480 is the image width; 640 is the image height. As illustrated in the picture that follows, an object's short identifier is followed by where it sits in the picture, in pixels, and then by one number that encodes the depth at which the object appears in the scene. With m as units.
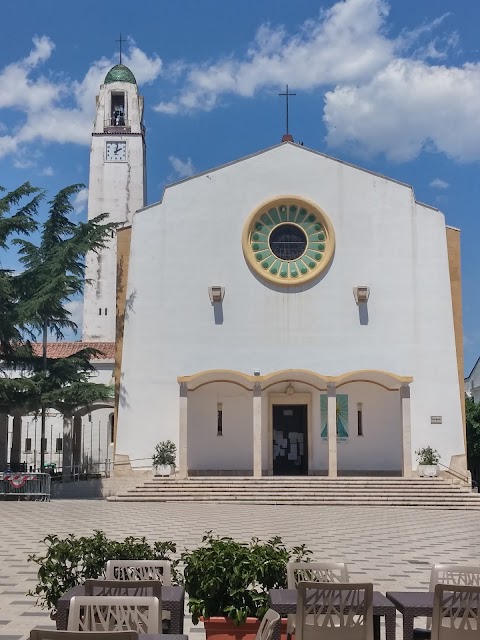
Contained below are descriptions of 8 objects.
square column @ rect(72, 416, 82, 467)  28.20
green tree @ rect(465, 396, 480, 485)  32.97
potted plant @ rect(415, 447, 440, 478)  21.58
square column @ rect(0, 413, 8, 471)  25.38
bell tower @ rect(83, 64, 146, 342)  43.94
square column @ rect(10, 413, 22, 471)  26.41
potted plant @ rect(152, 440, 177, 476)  21.80
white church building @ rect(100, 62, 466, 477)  22.67
